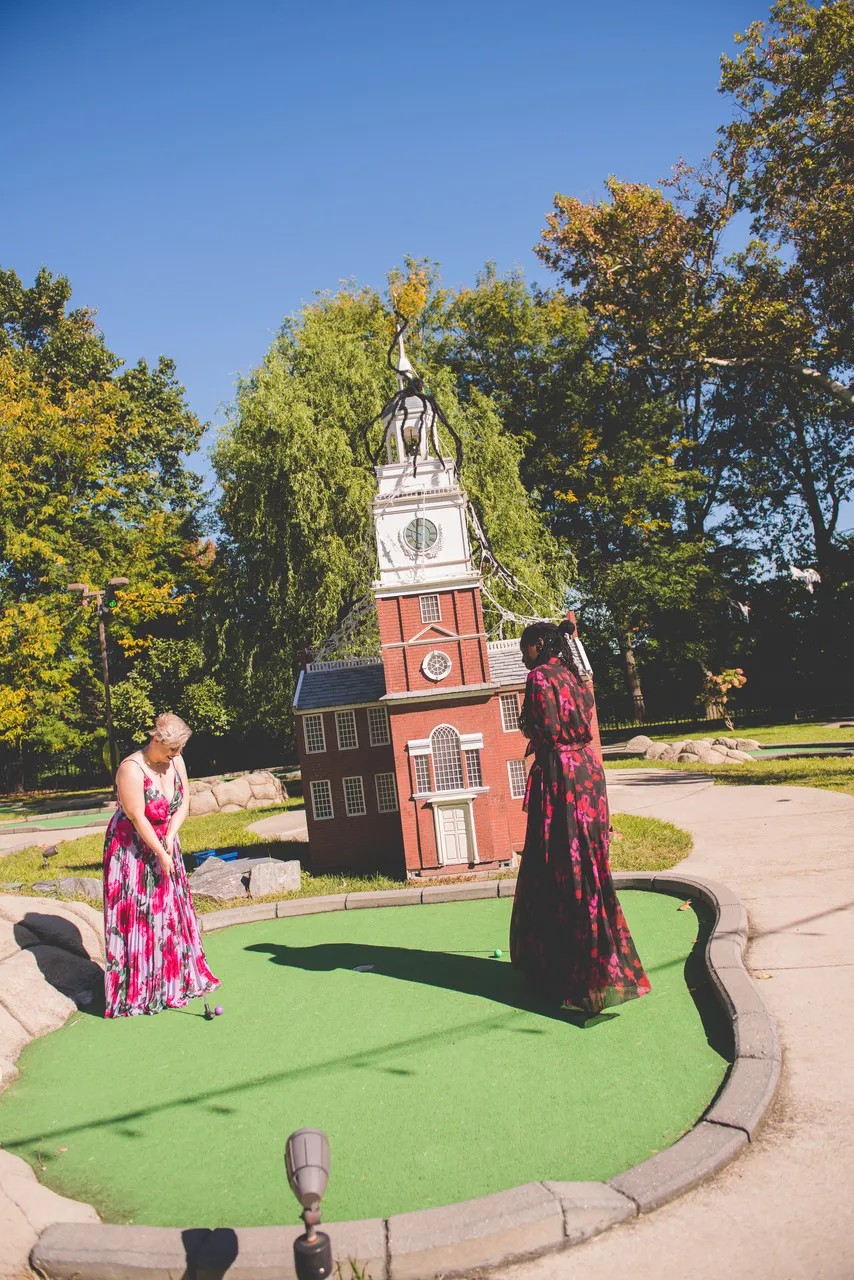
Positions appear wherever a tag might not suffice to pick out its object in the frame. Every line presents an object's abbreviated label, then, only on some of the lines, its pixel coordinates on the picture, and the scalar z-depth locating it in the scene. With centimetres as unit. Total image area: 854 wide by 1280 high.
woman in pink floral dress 740
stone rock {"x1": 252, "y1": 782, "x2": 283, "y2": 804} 2750
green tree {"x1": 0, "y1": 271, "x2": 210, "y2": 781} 3203
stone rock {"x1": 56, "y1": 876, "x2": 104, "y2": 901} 1345
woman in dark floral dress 643
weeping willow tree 2464
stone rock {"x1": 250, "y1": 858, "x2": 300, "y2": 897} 1266
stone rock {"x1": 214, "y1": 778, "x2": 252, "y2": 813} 2654
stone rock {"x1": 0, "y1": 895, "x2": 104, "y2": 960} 853
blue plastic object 1550
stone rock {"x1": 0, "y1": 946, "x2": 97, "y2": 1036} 726
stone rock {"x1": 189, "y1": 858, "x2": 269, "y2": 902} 1238
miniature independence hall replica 1312
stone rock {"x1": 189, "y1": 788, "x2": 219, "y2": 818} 2570
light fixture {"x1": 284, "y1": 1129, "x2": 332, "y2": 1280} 313
